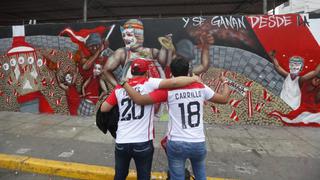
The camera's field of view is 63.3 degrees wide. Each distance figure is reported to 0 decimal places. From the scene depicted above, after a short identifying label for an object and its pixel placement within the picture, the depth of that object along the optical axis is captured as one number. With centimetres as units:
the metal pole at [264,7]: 755
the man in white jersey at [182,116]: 247
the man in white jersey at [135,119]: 255
